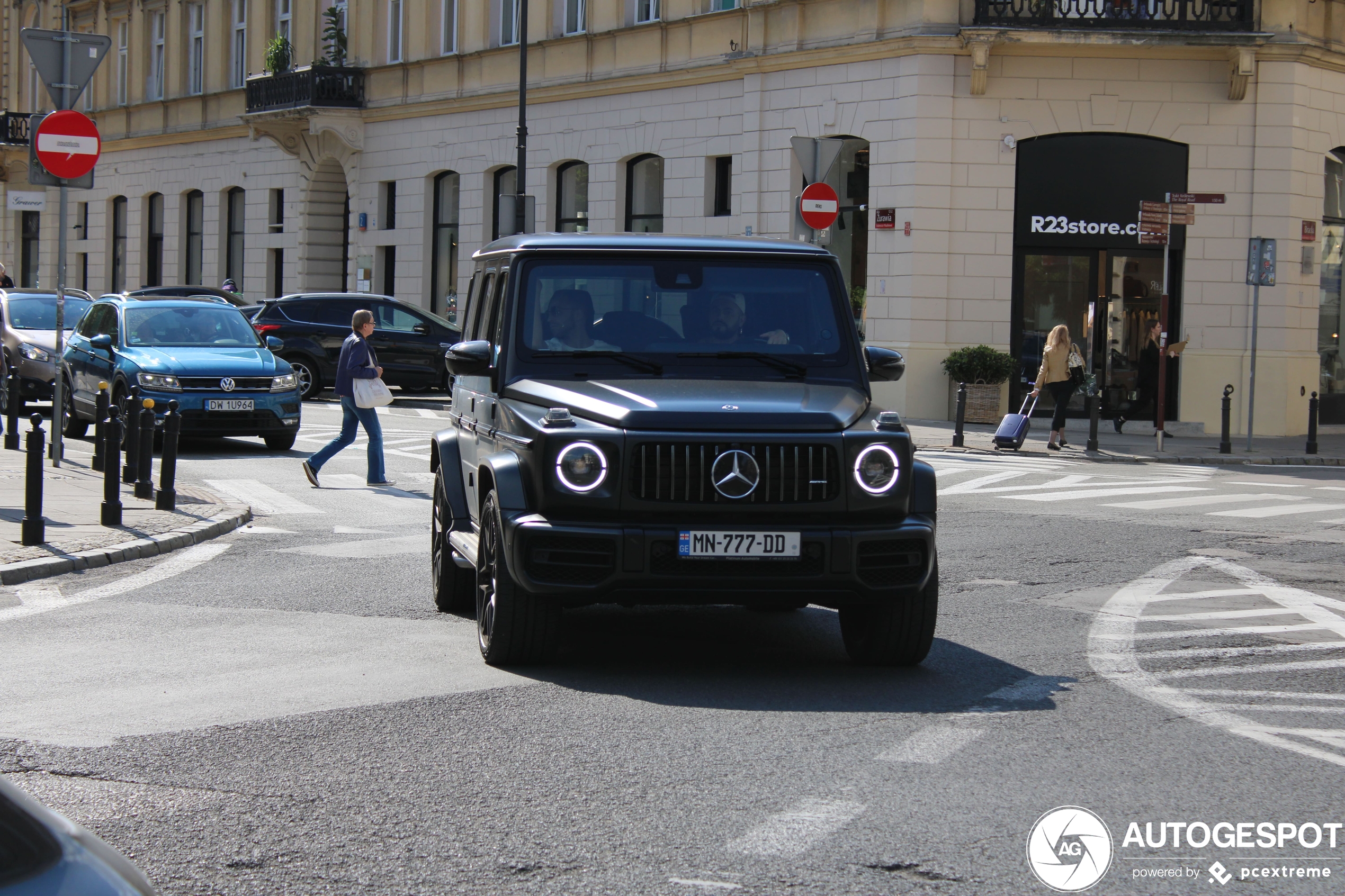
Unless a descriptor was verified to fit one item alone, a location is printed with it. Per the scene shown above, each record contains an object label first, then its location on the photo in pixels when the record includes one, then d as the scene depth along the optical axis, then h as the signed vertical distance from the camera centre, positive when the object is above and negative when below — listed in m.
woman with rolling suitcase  22.02 -0.36
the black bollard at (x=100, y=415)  14.66 -0.81
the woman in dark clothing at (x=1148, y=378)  25.69 -0.41
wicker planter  25.00 -0.84
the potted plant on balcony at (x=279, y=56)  38.09 +6.15
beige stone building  25.09 +3.09
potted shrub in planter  24.78 -0.39
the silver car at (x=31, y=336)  22.41 -0.19
